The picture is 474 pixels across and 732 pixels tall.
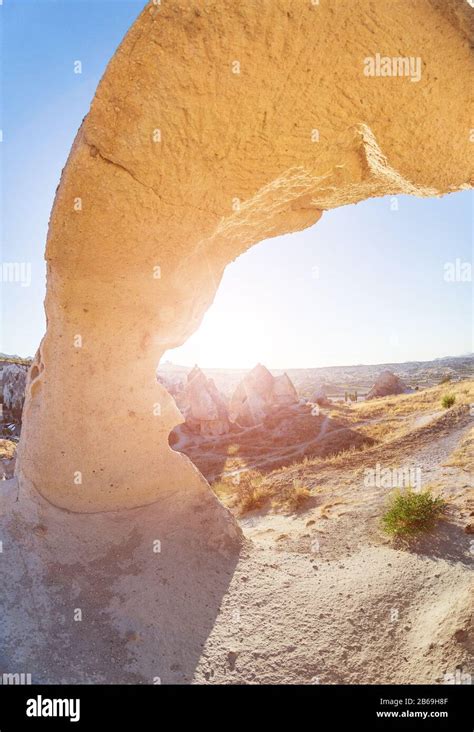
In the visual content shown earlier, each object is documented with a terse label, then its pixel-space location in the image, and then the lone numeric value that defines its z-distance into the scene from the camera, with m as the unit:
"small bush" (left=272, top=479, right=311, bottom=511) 6.32
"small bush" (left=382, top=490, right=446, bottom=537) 4.14
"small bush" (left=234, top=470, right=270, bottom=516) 6.95
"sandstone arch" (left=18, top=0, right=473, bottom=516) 2.47
